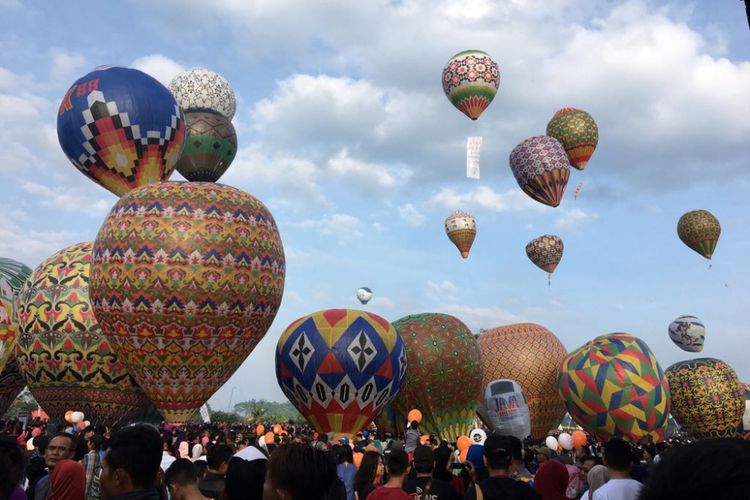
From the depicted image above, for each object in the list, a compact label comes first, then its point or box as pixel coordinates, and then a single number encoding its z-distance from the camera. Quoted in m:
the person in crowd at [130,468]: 3.47
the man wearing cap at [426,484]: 5.54
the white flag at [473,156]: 37.00
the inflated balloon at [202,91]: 28.67
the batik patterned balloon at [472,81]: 33.97
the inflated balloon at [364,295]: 53.00
